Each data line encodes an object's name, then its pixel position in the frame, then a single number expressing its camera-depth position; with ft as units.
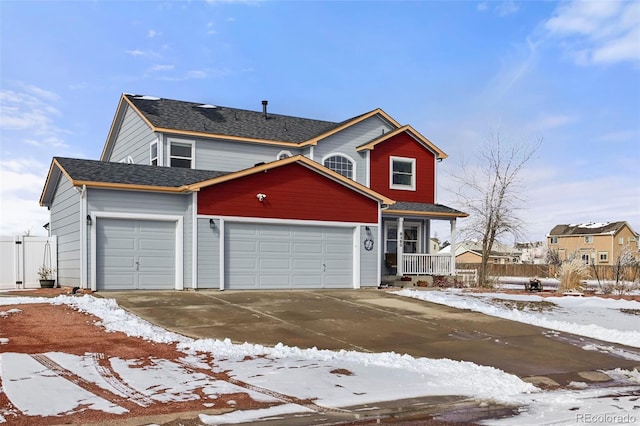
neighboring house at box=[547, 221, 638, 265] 217.15
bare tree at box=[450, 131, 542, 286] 99.81
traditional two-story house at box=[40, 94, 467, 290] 56.03
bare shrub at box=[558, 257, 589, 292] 71.82
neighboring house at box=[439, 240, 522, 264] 250.16
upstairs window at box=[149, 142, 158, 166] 72.74
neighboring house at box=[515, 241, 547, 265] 224.29
